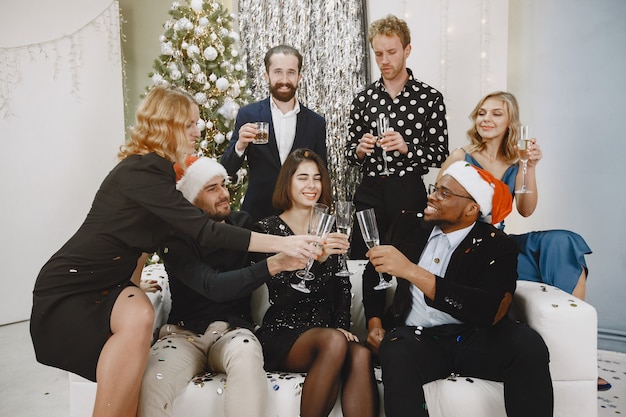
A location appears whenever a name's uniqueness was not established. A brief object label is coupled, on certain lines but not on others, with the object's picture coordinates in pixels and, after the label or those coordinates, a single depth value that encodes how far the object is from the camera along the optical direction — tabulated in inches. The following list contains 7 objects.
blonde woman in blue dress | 102.7
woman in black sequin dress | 78.4
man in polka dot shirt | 123.8
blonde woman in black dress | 70.6
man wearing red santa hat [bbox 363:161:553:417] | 76.0
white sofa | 79.0
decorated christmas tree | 168.1
